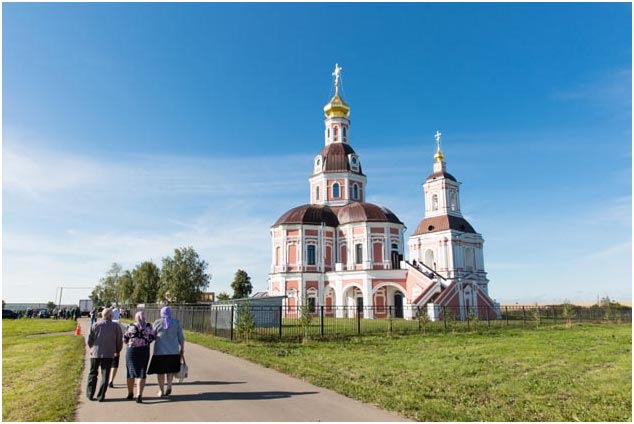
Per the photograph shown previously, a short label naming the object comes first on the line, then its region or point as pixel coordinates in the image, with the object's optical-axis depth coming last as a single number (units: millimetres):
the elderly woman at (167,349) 8164
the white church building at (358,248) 40156
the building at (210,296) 72981
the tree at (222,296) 65938
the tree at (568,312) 29142
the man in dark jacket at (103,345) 8094
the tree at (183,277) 46969
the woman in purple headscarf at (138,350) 7949
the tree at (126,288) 58969
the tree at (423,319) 22156
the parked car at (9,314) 49969
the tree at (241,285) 64875
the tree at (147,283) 54594
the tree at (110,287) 70994
